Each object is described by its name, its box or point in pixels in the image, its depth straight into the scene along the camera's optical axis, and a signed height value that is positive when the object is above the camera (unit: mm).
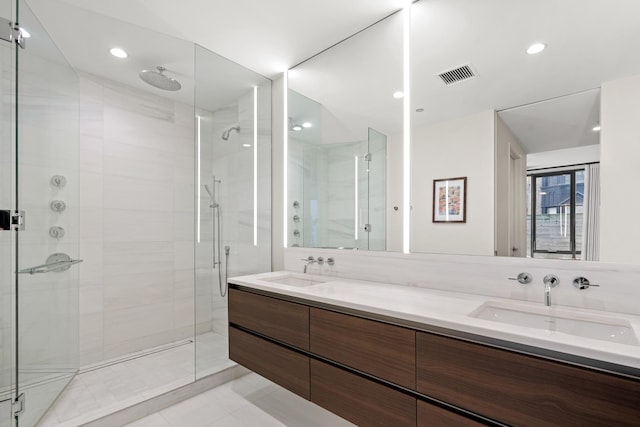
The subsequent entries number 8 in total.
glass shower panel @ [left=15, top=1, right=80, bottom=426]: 1771 -50
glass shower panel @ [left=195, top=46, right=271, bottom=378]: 2527 +222
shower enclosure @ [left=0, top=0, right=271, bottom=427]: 1769 +27
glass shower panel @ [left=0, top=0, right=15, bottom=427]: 1655 -104
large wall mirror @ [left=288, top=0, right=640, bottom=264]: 1301 +471
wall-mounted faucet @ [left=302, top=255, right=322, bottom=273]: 2406 -384
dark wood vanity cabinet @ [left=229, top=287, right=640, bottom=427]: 895 -625
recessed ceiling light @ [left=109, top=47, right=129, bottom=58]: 2330 +1244
